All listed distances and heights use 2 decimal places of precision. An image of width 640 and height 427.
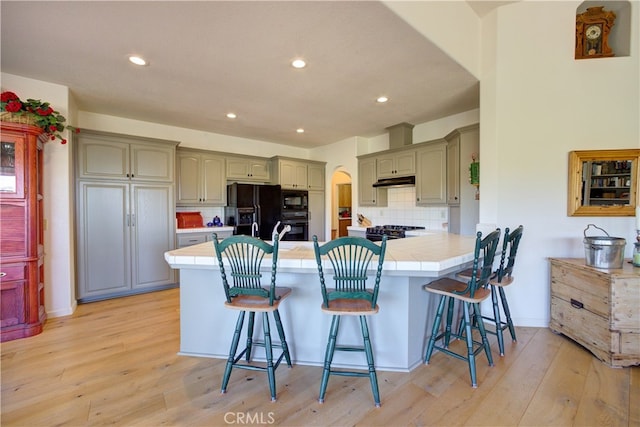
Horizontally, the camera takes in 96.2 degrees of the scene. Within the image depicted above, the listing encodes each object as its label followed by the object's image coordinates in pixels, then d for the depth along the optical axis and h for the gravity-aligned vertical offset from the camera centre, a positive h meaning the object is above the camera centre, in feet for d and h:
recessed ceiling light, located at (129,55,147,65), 8.17 +4.34
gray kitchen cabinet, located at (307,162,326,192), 19.06 +2.20
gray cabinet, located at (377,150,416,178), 14.61 +2.38
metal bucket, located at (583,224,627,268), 7.39 -1.14
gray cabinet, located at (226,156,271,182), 16.43 +2.40
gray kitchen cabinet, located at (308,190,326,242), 19.22 -0.36
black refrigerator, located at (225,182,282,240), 15.90 +0.06
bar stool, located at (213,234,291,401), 5.57 -1.67
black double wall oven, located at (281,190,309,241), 17.75 -0.26
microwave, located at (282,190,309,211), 17.77 +0.56
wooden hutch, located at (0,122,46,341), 8.38 -0.66
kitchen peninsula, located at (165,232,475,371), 6.66 -2.55
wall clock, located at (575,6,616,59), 8.87 +5.50
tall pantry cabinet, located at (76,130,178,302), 11.59 -0.17
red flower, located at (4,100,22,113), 8.21 +2.99
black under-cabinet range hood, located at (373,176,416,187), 14.52 +1.42
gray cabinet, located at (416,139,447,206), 13.28 +1.66
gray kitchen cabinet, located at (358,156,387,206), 16.67 +1.43
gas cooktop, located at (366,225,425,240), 14.55 -1.16
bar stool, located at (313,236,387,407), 5.35 -1.63
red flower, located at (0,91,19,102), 8.25 +3.28
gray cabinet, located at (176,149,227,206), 14.70 +1.65
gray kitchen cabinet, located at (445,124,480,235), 11.37 +1.23
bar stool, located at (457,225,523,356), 7.52 -1.95
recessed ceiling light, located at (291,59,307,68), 8.37 +4.32
